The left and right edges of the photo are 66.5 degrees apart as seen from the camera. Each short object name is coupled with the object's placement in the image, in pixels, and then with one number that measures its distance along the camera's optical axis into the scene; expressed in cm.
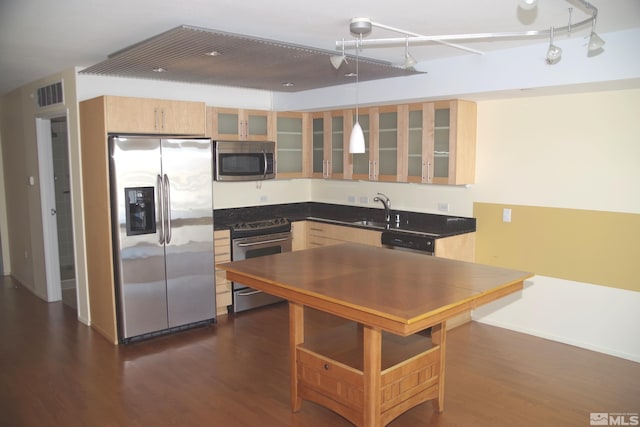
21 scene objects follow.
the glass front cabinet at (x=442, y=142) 460
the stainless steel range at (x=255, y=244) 519
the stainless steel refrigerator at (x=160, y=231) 426
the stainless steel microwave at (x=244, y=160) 516
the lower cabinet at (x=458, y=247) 459
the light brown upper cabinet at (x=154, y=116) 419
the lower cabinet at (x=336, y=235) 513
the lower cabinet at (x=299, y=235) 575
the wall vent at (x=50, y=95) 482
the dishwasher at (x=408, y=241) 456
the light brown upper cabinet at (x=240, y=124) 516
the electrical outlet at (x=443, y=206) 510
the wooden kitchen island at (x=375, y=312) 246
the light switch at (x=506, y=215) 465
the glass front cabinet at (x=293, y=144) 579
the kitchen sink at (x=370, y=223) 553
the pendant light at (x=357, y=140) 317
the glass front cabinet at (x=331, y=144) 556
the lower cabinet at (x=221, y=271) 506
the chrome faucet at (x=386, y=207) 558
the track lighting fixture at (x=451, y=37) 248
